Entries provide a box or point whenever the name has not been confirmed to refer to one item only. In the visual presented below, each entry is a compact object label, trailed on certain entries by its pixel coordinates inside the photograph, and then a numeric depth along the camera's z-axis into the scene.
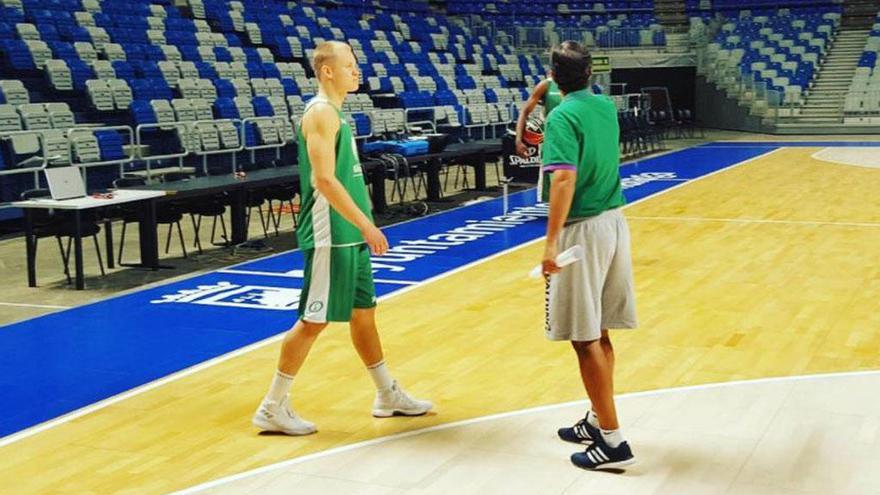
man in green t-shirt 3.76
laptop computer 7.95
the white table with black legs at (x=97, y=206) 7.80
